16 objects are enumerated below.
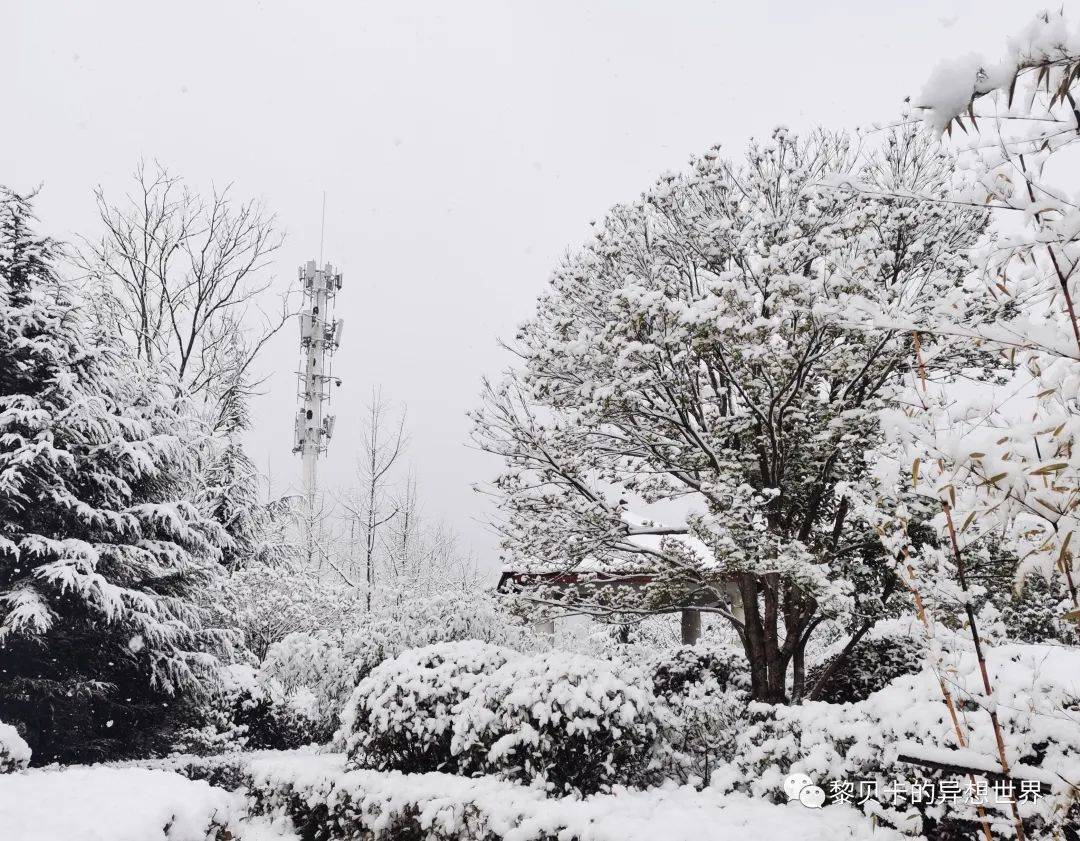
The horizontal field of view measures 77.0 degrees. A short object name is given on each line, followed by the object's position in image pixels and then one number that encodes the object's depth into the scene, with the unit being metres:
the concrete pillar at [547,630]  9.54
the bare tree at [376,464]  17.59
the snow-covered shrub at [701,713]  6.07
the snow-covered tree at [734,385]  5.94
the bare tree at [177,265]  14.64
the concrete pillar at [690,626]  13.27
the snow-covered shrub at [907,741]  3.43
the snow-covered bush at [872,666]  7.73
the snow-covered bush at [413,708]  6.66
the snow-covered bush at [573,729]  5.43
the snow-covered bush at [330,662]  9.12
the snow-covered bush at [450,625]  9.19
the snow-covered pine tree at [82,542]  8.17
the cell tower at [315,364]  20.45
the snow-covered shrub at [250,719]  10.30
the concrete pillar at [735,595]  10.11
